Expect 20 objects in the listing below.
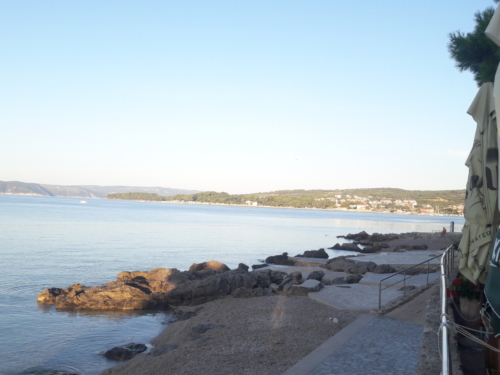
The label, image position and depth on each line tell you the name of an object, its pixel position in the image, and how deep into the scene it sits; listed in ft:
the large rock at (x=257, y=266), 83.04
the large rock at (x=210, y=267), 70.32
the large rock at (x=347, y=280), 52.39
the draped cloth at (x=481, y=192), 13.00
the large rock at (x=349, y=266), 63.77
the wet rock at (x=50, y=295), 50.83
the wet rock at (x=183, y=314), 42.15
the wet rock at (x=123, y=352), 32.68
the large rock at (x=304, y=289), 44.09
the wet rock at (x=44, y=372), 29.76
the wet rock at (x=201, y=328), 33.16
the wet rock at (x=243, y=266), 74.30
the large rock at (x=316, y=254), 96.24
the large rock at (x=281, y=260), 88.99
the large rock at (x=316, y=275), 57.47
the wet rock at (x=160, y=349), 29.76
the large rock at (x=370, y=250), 111.55
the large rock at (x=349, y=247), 123.34
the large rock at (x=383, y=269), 60.59
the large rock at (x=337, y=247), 129.59
